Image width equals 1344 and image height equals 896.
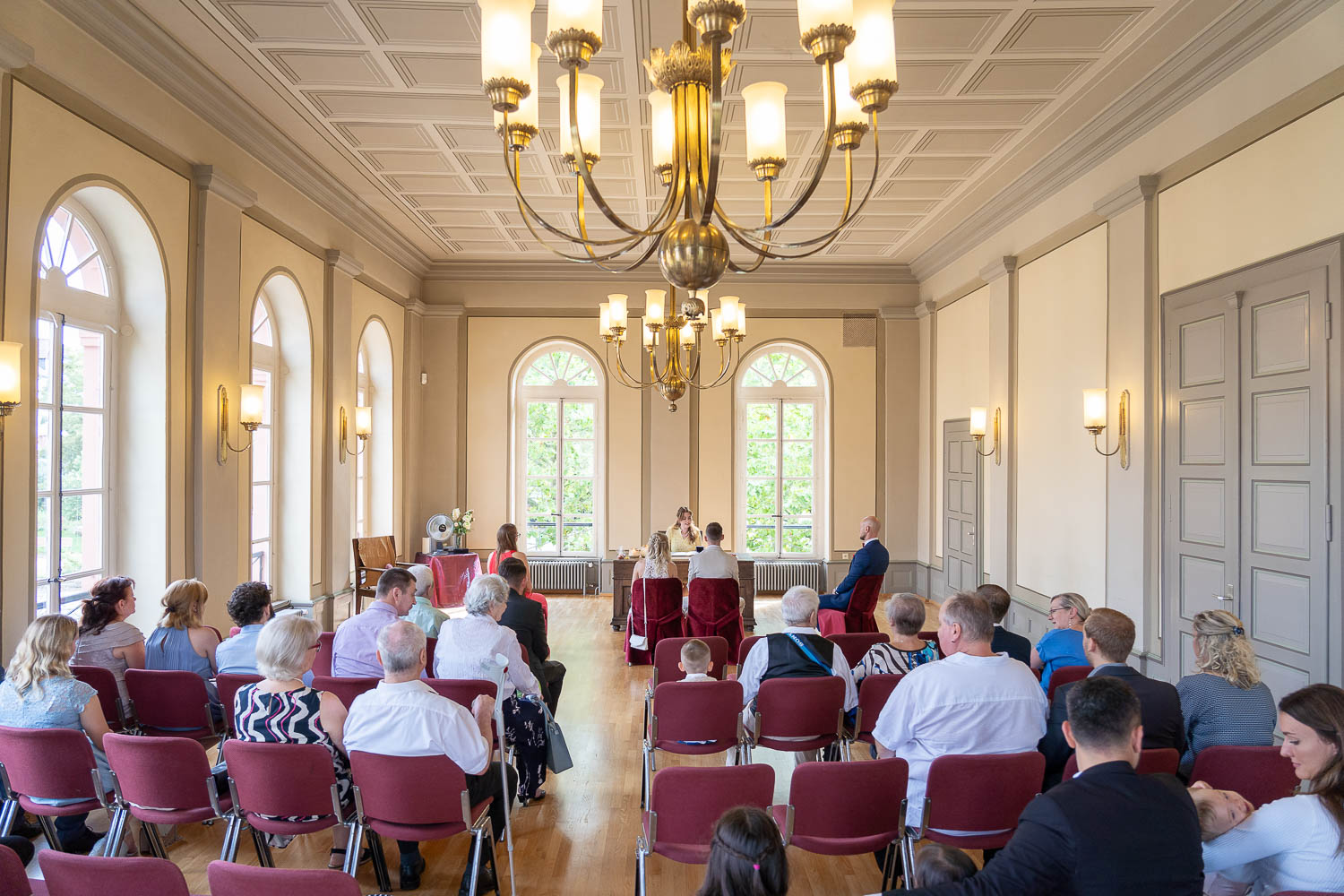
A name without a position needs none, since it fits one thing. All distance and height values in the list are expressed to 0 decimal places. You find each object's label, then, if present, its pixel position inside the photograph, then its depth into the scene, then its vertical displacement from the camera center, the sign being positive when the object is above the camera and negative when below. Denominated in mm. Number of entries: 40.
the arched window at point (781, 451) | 11641 +7
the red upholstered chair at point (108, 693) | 3658 -1047
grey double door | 4402 -67
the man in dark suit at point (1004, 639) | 4113 -898
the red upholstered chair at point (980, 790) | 2727 -1079
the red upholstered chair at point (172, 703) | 3688 -1101
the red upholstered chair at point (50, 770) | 2934 -1114
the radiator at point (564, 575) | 11359 -1647
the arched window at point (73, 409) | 4777 +223
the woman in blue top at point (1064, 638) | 4156 -904
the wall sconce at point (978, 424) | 8711 +285
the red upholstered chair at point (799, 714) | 3750 -1157
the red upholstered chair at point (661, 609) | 7098 -1312
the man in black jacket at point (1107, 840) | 1694 -772
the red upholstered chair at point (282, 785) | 2783 -1101
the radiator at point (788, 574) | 11406 -1630
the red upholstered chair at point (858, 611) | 7262 -1352
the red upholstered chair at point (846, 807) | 2695 -1130
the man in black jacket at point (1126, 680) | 2947 -827
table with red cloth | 9906 -1472
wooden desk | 8945 -1436
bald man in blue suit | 7238 -967
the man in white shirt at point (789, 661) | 3945 -966
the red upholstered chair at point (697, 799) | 2629 -1068
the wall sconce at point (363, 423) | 8852 +271
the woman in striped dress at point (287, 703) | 2977 -885
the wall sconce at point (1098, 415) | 6219 +276
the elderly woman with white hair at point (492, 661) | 3869 -957
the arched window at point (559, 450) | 11625 +4
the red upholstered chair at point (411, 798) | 2795 -1146
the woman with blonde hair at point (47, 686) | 3113 -868
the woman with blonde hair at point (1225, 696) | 2934 -836
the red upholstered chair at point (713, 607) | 6879 -1258
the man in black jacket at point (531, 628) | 4730 -986
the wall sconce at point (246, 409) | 6047 +277
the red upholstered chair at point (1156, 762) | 2752 -995
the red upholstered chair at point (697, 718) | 3770 -1175
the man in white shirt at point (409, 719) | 2912 -913
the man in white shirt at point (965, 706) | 2918 -866
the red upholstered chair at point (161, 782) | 2875 -1134
